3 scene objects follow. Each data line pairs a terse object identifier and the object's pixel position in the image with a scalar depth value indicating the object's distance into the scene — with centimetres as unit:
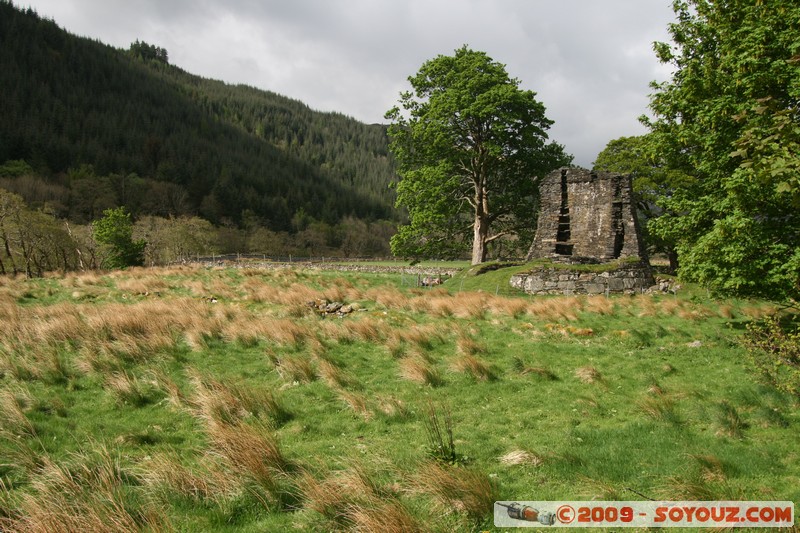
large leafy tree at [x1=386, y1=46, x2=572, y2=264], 2353
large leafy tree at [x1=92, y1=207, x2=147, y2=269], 3488
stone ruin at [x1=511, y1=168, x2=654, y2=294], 2086
